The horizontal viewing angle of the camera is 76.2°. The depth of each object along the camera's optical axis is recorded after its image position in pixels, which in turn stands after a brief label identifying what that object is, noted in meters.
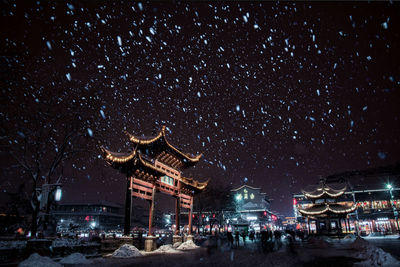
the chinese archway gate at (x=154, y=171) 16.81
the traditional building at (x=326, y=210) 28.88
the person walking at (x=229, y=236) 27.48
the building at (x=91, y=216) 54.17
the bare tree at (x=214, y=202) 45.69
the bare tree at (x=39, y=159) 16.09
